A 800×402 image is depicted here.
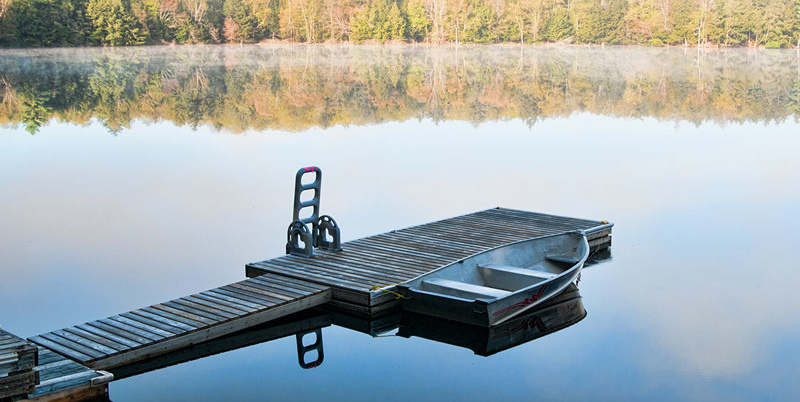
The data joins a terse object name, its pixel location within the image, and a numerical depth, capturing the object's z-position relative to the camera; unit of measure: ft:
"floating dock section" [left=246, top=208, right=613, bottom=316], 26.96
